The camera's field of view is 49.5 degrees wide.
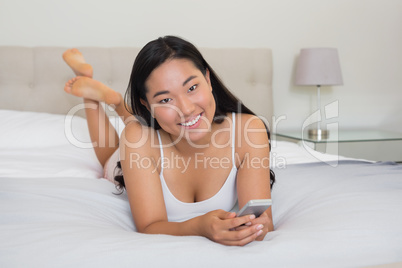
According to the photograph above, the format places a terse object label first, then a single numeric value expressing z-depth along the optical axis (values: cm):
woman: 115
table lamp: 291
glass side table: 287
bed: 83
